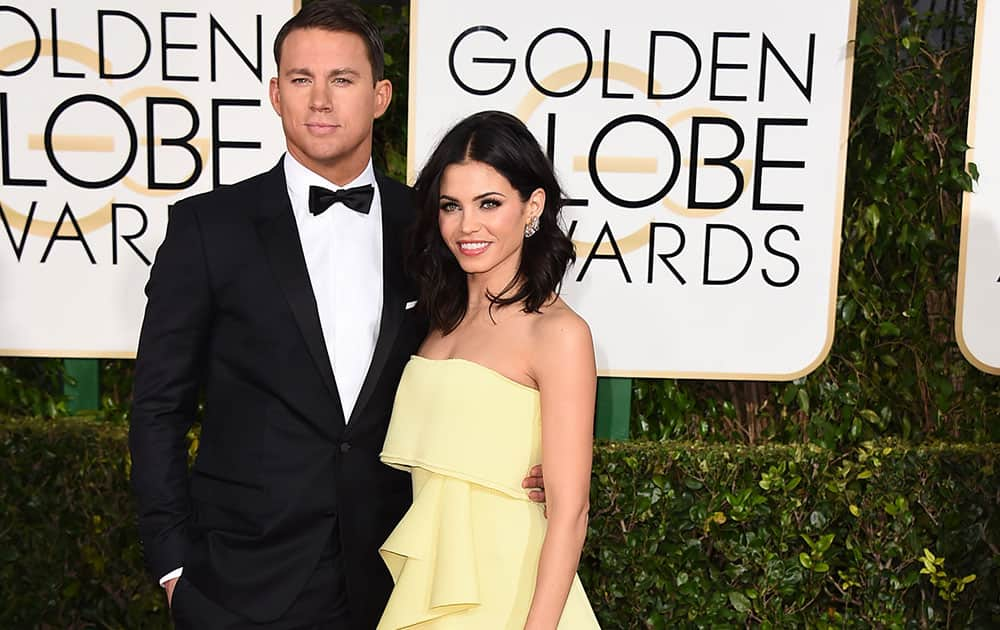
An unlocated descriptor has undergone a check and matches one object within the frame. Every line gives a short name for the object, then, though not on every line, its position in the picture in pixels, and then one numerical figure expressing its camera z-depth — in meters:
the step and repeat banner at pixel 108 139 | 3.22
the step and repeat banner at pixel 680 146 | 3.28
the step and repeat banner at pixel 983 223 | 3.39
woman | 1.93
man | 2.10
